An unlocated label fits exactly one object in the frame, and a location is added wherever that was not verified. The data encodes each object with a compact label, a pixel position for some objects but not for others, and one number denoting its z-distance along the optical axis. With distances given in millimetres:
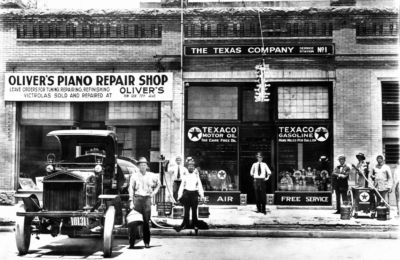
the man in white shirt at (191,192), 11828
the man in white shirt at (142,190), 10195
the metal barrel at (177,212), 13344
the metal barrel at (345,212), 13352
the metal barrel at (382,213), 13133
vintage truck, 9133
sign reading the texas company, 16219
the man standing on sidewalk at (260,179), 14617
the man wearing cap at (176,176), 14666
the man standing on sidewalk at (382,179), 13492
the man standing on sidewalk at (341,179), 14194
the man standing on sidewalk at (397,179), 14073
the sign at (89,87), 16359
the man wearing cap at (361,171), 14133
